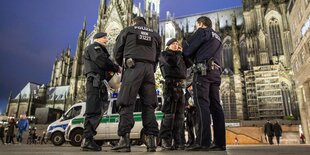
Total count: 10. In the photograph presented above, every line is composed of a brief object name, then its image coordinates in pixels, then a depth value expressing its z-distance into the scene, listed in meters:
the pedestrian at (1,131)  11.69
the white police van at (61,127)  8.95
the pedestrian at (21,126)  11.46
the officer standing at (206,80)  3.42
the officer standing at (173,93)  4.18
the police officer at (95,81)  4.00
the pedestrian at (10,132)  11.07
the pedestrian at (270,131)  13.18
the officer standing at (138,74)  3.27
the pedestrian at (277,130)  13.21
